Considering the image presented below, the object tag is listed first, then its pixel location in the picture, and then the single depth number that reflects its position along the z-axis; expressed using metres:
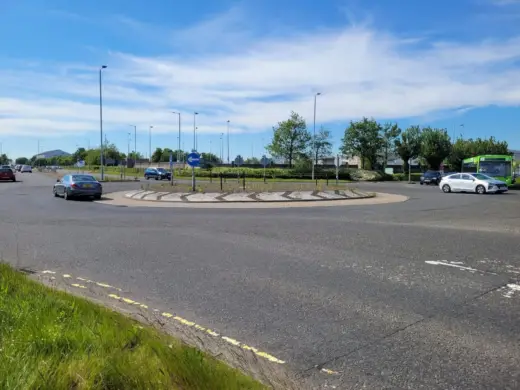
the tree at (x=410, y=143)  73.00
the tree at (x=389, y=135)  73.25
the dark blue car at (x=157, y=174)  60.66
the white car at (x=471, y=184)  30.20
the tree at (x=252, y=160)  96.47
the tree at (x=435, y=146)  71.69
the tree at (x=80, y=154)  145.20
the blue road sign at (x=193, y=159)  26.98
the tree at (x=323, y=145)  70.50
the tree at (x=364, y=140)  70.69
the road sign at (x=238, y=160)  40.77
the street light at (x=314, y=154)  66.84
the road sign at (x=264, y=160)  40.88
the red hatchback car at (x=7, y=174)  48.41
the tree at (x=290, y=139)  68.38
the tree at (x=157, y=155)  150.25
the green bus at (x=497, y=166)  37.53
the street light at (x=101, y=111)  47.53
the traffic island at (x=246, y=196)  24.31
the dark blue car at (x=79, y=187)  25.09
